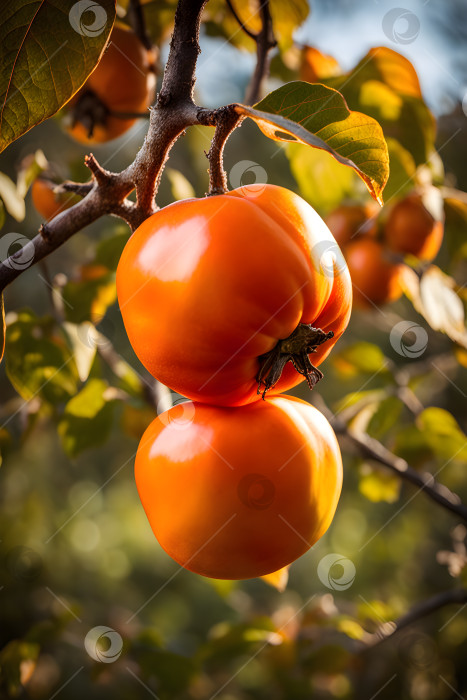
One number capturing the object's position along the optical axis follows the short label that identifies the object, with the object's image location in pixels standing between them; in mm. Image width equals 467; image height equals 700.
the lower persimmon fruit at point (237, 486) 721
